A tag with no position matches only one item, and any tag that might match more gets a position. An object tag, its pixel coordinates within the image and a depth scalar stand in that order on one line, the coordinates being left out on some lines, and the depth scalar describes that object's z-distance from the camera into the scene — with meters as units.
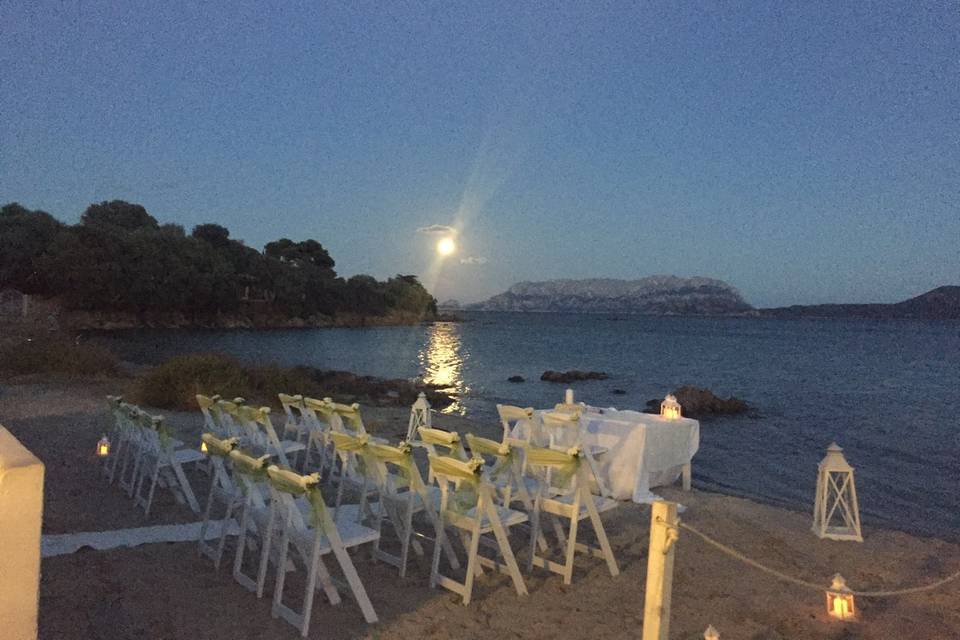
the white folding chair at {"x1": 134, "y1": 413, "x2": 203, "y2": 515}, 6.11
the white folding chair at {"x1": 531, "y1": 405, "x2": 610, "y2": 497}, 6.79
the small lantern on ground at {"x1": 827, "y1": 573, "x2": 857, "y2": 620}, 4.41
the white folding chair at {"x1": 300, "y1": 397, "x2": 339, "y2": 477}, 7.77
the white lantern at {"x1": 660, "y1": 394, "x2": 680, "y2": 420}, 7.93
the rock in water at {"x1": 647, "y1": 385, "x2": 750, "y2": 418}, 20.25
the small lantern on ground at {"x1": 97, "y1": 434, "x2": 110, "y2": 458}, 8.11
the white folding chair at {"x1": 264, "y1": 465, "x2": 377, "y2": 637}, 3.84
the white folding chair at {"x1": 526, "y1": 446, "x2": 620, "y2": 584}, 4.85
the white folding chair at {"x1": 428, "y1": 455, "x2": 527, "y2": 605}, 4.34
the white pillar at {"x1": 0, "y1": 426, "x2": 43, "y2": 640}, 2.31
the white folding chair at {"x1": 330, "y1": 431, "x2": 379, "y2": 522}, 4.89
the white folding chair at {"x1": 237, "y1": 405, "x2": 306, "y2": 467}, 6.61
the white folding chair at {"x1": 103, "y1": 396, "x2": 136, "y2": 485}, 7.14
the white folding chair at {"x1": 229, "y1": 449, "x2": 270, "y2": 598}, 4.24
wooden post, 3.03
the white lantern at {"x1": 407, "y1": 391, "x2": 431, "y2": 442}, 9.95
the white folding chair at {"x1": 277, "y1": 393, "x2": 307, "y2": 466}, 8.38
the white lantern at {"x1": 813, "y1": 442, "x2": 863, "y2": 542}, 6.55
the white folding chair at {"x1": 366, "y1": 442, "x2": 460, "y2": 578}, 4.68
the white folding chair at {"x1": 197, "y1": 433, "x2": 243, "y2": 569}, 4.70
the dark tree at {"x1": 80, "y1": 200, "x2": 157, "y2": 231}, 71.75
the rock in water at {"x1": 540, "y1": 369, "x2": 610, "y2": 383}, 32.41
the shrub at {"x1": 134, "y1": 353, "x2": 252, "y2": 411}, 13.39
